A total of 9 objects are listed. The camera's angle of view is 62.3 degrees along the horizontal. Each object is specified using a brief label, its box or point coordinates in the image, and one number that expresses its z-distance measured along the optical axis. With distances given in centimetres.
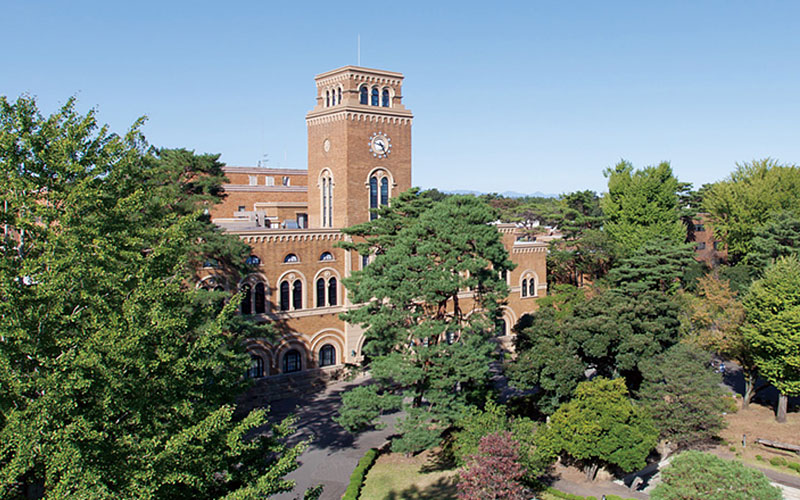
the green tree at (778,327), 2855
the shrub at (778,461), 2608
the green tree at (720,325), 3219
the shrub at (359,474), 2237
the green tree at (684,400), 2495
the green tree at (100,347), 1184
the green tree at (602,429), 2312
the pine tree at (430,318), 2472
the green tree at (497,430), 2200
